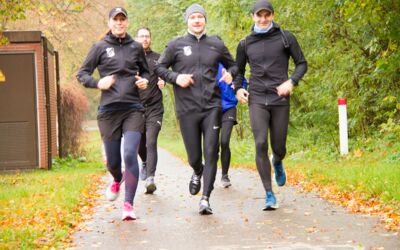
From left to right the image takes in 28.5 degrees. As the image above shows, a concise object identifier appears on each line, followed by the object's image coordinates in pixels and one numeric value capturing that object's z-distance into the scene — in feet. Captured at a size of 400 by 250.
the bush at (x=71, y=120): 73.77
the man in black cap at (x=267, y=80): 28.55
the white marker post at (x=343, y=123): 49.32
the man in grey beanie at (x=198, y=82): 28.30
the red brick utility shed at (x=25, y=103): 57.26
